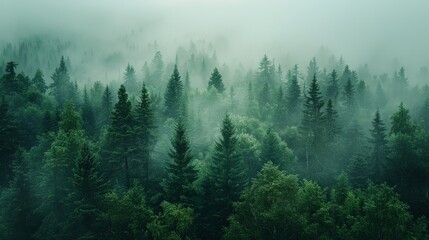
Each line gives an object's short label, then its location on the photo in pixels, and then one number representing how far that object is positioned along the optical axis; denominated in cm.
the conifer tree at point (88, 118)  8875
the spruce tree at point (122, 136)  5231
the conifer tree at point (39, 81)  12804
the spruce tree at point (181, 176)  4616
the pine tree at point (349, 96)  10494
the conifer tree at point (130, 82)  13162
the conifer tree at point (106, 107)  9044
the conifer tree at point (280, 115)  9544
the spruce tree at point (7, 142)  6788
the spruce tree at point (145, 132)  5397
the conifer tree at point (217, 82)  11319
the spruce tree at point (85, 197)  4703
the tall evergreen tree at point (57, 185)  5234
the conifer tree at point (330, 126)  7197
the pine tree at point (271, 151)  6353
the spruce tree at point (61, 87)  11765
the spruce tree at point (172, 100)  9050
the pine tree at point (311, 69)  14125
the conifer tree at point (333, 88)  11900
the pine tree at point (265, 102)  9900
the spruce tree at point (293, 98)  10200
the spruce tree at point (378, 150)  7369
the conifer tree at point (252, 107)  9550
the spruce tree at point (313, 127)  6956
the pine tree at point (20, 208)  5619
